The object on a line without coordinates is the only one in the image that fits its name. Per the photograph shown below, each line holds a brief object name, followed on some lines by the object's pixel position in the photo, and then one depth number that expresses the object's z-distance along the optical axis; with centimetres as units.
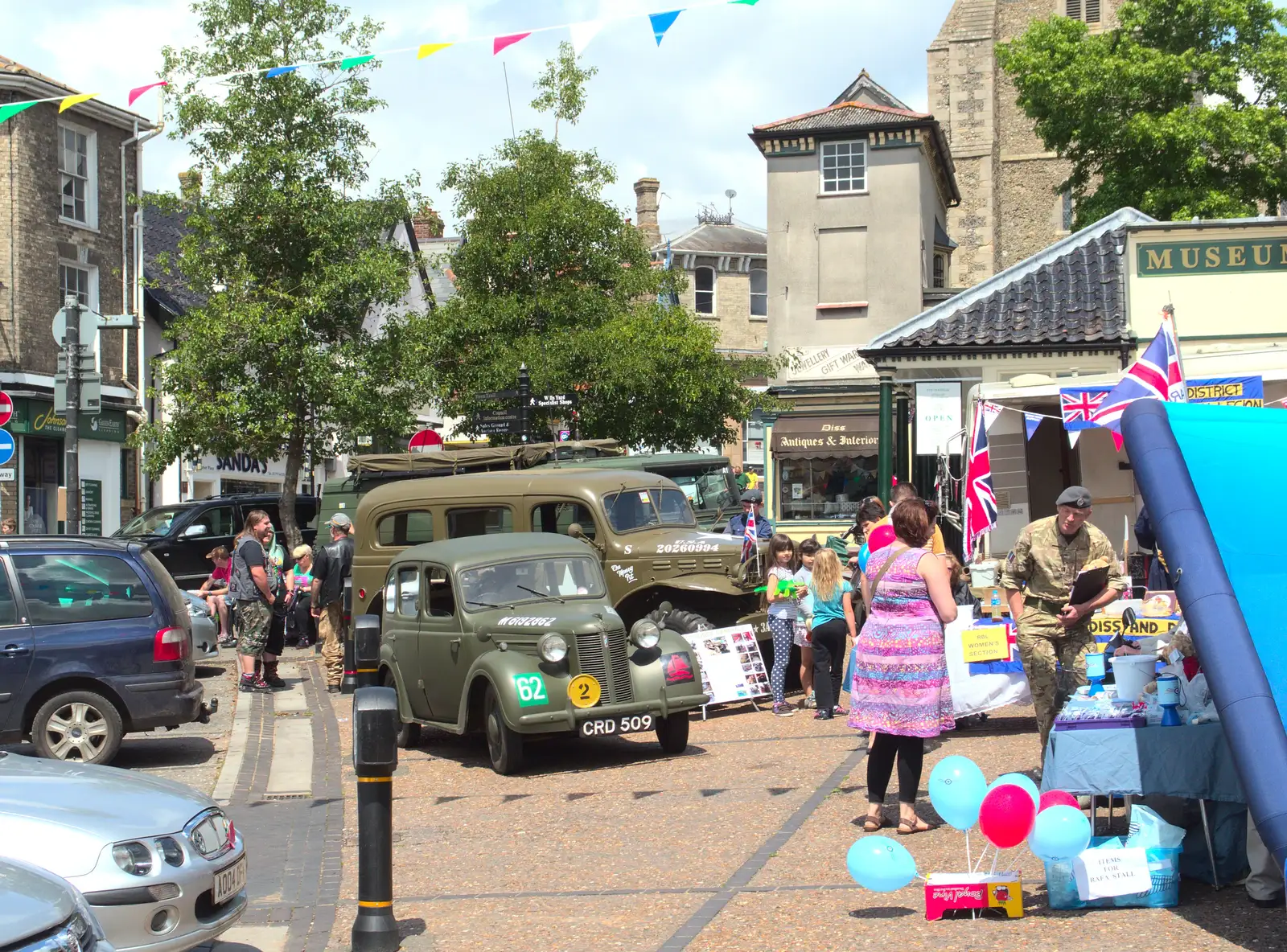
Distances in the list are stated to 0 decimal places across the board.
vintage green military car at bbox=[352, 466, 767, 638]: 1411
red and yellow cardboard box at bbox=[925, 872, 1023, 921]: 610
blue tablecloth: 631
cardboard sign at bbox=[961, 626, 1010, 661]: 1026
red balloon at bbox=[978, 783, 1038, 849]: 615
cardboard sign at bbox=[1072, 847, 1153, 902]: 611
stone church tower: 5322
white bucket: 706
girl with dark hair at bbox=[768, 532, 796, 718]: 1293
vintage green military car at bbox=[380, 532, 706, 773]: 1034
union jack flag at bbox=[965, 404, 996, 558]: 1409
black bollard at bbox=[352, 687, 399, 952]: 622
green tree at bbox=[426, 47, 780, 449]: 2938
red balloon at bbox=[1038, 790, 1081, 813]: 625
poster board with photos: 1301
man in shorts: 1466
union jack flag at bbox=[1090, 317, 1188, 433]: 1174
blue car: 1045
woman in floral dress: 753
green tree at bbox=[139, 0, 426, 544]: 2539
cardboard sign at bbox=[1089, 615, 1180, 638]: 962
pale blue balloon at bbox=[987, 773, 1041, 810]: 617
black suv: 2367
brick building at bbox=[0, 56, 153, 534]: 2969
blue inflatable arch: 574
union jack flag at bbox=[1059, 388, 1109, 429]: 1391
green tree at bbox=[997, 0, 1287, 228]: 2912
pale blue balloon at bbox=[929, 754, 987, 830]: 640
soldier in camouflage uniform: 848
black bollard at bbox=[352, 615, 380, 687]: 909
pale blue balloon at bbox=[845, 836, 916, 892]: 605
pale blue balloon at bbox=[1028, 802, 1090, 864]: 594
